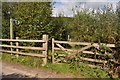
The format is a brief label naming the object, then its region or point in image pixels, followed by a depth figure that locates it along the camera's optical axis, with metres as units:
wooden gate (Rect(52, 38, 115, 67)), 4.76
